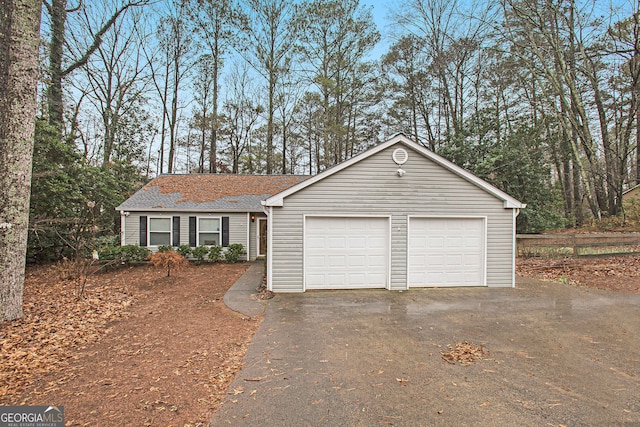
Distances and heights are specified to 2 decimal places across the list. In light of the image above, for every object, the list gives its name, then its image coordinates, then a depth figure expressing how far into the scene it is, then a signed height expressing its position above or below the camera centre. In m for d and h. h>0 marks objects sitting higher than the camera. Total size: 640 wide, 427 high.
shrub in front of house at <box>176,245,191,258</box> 12.50 -1.79
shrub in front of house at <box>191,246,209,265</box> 12.50 -1.90
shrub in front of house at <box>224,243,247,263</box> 12.79 -1.93
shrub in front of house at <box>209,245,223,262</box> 12.71 -1.94
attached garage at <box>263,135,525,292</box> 7.74 -0.48
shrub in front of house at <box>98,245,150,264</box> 11.52 -1.83
